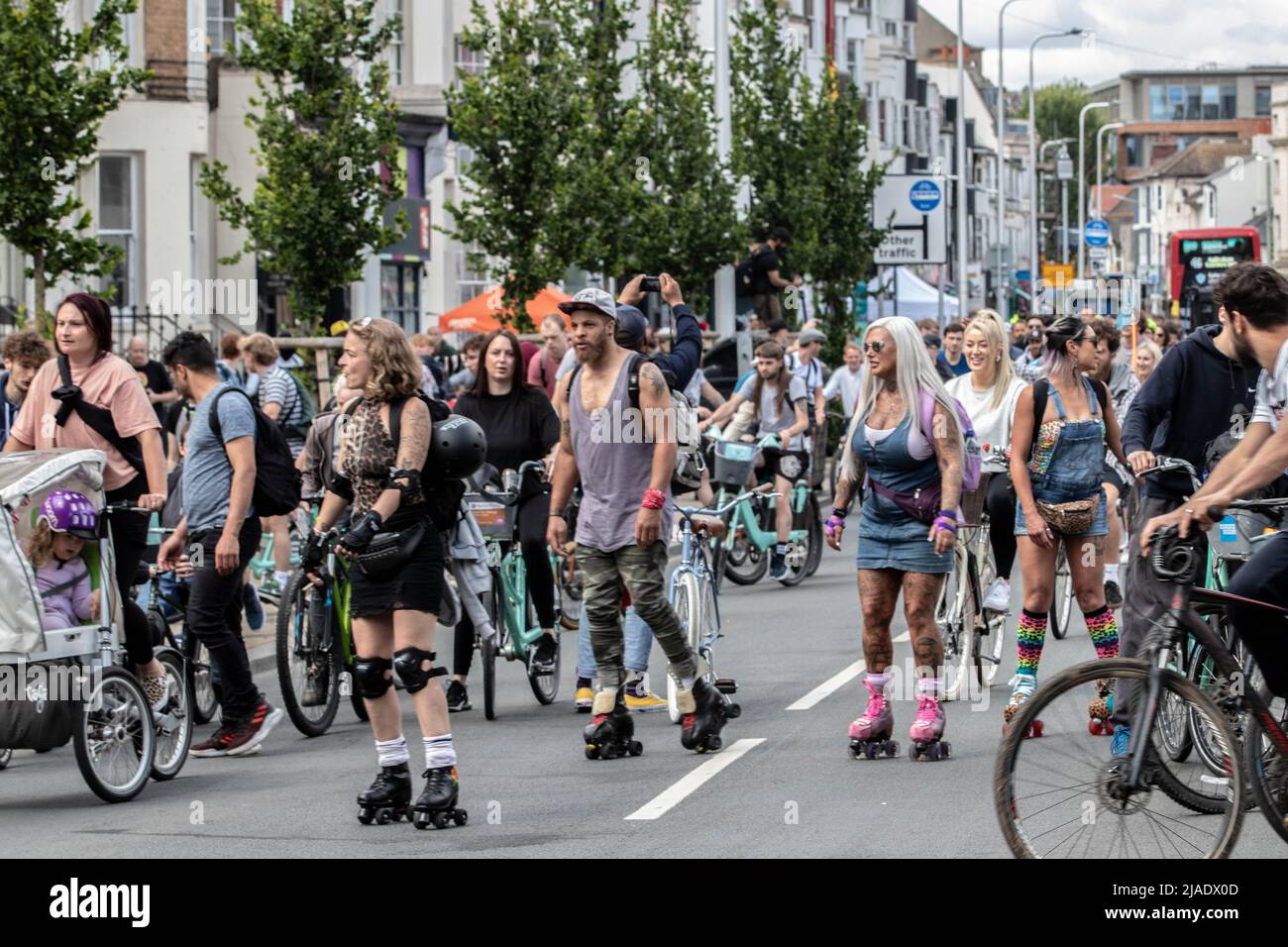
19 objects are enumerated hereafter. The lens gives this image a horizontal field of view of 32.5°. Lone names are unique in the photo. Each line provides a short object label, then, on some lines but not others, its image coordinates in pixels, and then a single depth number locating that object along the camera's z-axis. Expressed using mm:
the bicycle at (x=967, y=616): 11711
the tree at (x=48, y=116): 18625
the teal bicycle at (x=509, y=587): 11438
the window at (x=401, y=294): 34812
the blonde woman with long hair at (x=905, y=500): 9422
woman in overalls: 9875
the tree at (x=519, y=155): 26094
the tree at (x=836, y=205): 36531
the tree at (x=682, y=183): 29297
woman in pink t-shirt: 9641
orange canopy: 28609
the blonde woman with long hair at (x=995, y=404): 11141
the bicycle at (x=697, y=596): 10898
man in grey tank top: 9414
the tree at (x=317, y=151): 22844
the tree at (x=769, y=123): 37344
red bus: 68938
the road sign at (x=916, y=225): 35312
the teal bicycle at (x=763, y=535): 17203
